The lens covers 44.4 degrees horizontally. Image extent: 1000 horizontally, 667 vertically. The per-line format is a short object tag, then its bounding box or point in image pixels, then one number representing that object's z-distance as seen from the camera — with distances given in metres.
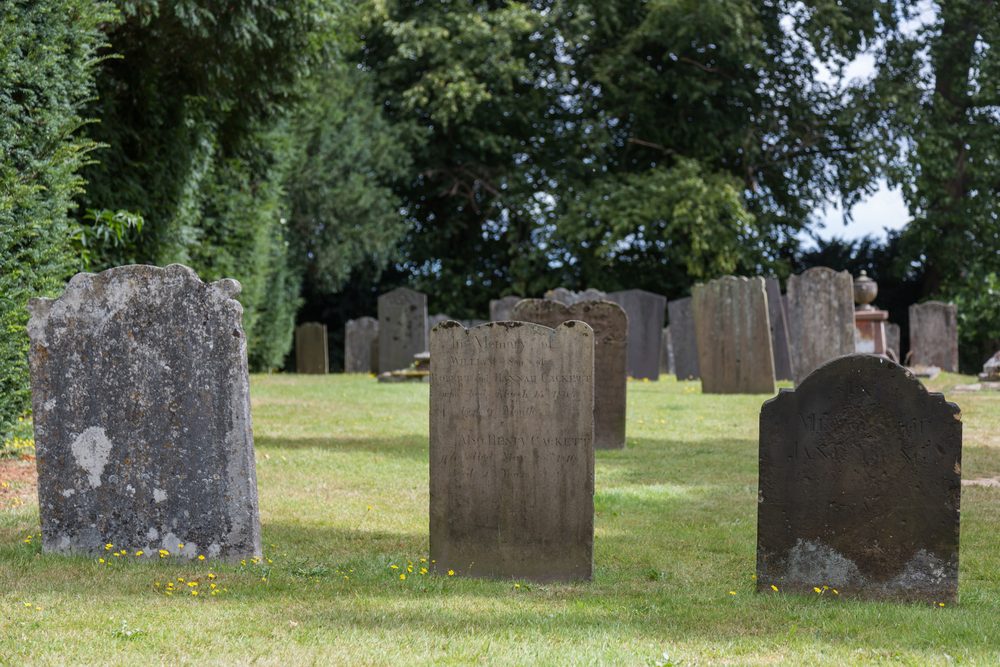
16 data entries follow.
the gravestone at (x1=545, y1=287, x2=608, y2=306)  20.55
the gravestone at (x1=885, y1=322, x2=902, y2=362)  27.28
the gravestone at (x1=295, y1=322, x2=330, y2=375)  30.80
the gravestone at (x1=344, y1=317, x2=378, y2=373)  30.73
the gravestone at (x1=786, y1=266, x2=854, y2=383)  19.03
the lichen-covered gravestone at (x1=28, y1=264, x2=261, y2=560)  6.82
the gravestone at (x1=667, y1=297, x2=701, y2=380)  24.72
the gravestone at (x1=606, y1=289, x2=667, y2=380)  24.06
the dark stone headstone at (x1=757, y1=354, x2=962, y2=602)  5.98
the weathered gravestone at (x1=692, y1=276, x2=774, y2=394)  19.55
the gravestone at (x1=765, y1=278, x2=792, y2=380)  23.23
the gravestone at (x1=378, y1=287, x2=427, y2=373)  26.30
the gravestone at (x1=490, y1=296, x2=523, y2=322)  24.47
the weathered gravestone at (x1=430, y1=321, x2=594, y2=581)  6.67
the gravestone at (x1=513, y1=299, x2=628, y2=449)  12.57
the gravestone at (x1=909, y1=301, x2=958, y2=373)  26.53
